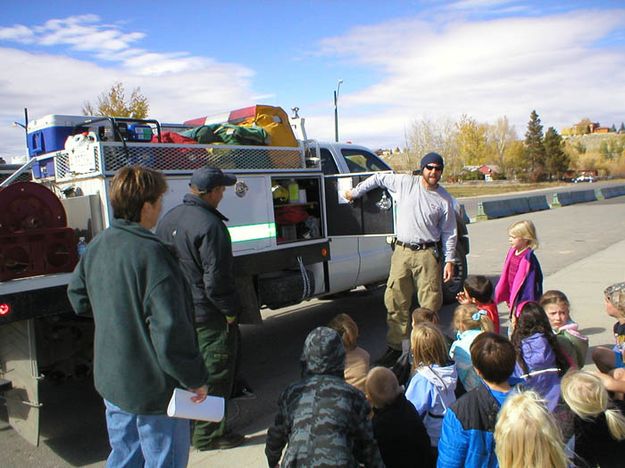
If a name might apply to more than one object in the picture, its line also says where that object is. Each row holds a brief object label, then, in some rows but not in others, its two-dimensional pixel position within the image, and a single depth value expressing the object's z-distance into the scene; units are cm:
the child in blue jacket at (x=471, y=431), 266
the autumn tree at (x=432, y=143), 6454
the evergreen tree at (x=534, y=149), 8044
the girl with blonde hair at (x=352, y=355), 378
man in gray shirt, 540
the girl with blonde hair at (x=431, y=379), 331
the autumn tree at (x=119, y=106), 2180
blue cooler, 496
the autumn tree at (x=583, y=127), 18668
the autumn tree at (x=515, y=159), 8428
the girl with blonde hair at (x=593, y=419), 301
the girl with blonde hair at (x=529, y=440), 221
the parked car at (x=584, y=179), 8144
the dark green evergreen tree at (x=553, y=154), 8062
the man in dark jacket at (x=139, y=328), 238
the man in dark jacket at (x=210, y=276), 378
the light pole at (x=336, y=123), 3244
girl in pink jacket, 484
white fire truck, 386
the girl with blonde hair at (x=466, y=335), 378
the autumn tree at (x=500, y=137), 9062
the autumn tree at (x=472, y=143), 8750
